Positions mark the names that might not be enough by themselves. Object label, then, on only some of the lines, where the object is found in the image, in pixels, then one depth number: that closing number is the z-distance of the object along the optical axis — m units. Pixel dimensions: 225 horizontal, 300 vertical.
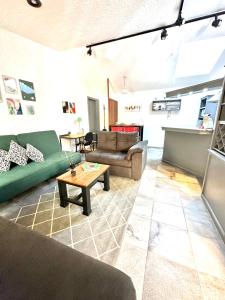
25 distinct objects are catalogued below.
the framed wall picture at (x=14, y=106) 2.57
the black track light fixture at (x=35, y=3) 1.64
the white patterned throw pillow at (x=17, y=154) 2.22
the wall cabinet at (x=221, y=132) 1.73
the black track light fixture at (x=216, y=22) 2.06
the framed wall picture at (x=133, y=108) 5.82
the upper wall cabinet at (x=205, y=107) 4.01
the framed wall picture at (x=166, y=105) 5.06
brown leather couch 2.56
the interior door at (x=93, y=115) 5.56
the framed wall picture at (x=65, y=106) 3.85
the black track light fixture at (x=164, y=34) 2.31
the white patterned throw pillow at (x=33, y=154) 2.45
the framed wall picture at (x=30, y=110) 2.90
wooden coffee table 1.66
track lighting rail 2.02
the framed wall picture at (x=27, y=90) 2.76
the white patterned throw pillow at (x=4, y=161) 2.03
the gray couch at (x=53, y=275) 0.48
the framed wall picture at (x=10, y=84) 2.48
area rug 1.33
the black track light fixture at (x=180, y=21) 1.97
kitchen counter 2.67
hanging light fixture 5.19
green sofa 1.81
